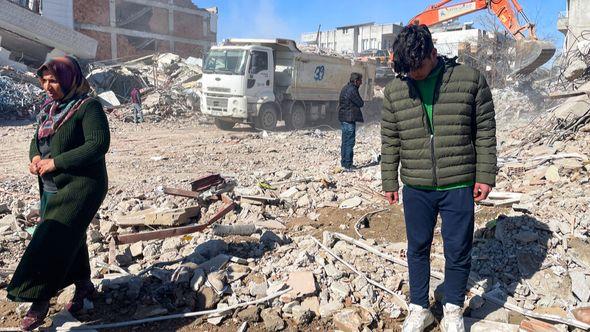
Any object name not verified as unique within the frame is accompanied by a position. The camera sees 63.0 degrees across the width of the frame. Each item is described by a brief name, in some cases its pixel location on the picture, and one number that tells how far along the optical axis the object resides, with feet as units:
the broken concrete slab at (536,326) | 9.59
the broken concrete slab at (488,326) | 9.81
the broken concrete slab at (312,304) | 10.71
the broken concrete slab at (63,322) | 9.77
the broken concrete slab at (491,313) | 10.28
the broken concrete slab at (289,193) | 20.79
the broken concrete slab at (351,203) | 19.34
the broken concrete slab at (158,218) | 16.37
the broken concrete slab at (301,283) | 10.96
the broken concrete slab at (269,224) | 17.04
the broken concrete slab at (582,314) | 9.87
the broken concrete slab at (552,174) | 18.73
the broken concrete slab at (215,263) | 12.04
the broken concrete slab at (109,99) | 57.26
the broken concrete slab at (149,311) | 10.45
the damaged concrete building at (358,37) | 154.10
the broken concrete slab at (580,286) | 10.77
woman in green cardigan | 8.91
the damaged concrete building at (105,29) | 62.54
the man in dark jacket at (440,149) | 8.89
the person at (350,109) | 25.64
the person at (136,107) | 50.03
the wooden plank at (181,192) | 19.25
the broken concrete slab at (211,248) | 13.32
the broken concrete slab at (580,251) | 12.01
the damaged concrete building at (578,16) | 59.93
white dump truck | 44.47
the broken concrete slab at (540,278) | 11.23
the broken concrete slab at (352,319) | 10.05
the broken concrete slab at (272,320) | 10.17
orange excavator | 44.01
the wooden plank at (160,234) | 14.92
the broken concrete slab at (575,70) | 32.22
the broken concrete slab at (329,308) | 10.55
